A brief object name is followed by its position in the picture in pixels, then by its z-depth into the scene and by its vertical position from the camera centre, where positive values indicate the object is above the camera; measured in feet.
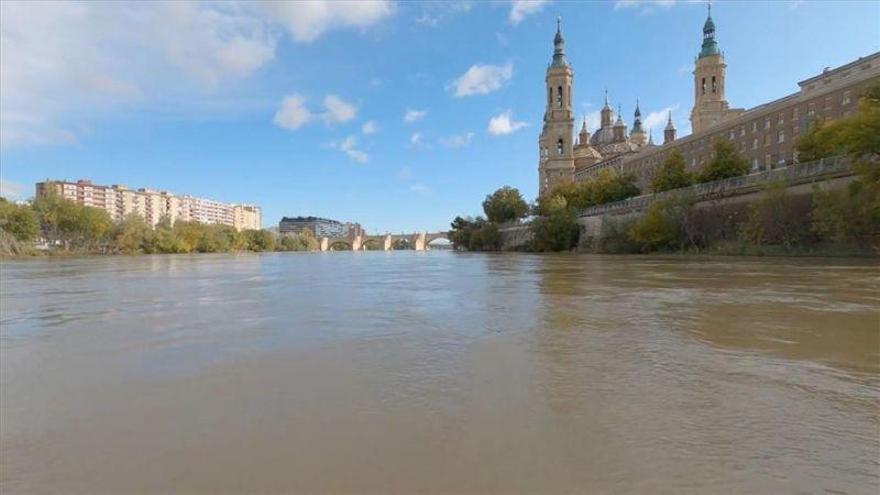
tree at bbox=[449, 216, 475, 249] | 356.59 +10.55
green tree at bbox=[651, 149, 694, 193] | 195.81 +27.38
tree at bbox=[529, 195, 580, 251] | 235.09 +7.70
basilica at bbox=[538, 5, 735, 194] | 349.00 +99.26
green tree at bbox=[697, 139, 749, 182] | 175.22 +28.02
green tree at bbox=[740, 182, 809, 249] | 124.06 +5.96
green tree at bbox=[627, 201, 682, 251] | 160.56 +5.20
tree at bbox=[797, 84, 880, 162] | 98.22 +22.72
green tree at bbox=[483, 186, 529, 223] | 335.47 +27.23
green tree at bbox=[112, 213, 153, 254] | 279.49 +7.94
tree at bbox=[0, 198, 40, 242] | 229.66 +13.58
